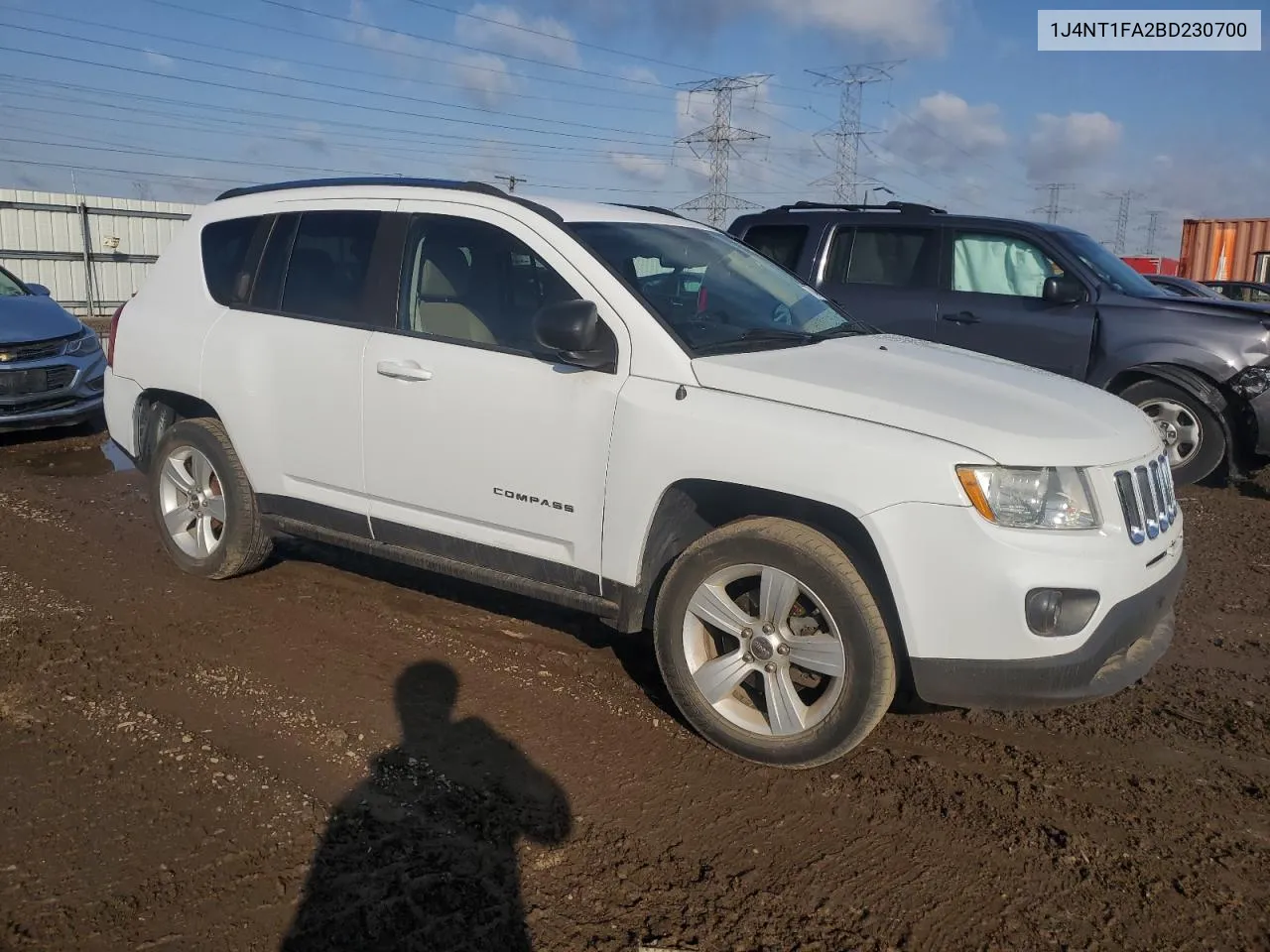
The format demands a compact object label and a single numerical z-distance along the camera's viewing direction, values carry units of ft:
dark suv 24.43
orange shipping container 89.71
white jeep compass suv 10.19
